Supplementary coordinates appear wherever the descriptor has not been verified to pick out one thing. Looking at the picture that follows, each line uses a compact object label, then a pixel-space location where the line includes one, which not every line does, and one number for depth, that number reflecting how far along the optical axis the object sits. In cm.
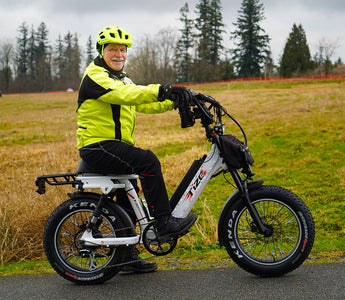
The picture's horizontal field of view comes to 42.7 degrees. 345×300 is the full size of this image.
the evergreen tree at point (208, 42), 7150
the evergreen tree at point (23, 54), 8675
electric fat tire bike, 397
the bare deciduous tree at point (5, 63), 8188
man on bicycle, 401
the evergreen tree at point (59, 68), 8744
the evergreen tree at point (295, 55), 7250
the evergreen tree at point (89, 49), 9762
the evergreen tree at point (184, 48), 7188
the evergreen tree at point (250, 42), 7319
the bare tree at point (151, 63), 5934
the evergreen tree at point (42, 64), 8544
